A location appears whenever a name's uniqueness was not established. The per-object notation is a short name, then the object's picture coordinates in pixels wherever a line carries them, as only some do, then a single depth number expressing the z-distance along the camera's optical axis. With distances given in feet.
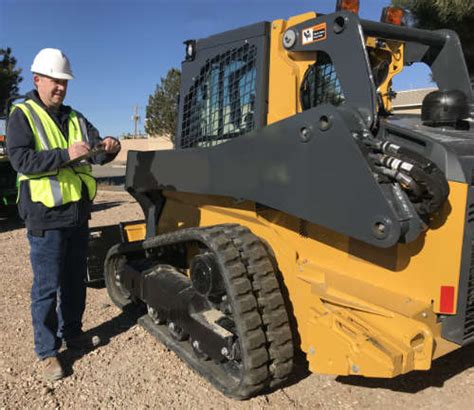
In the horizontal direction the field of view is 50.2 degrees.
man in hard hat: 10.41
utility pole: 183.34
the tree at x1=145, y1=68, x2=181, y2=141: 108.68
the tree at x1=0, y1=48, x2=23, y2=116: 53.31
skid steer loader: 7.62
